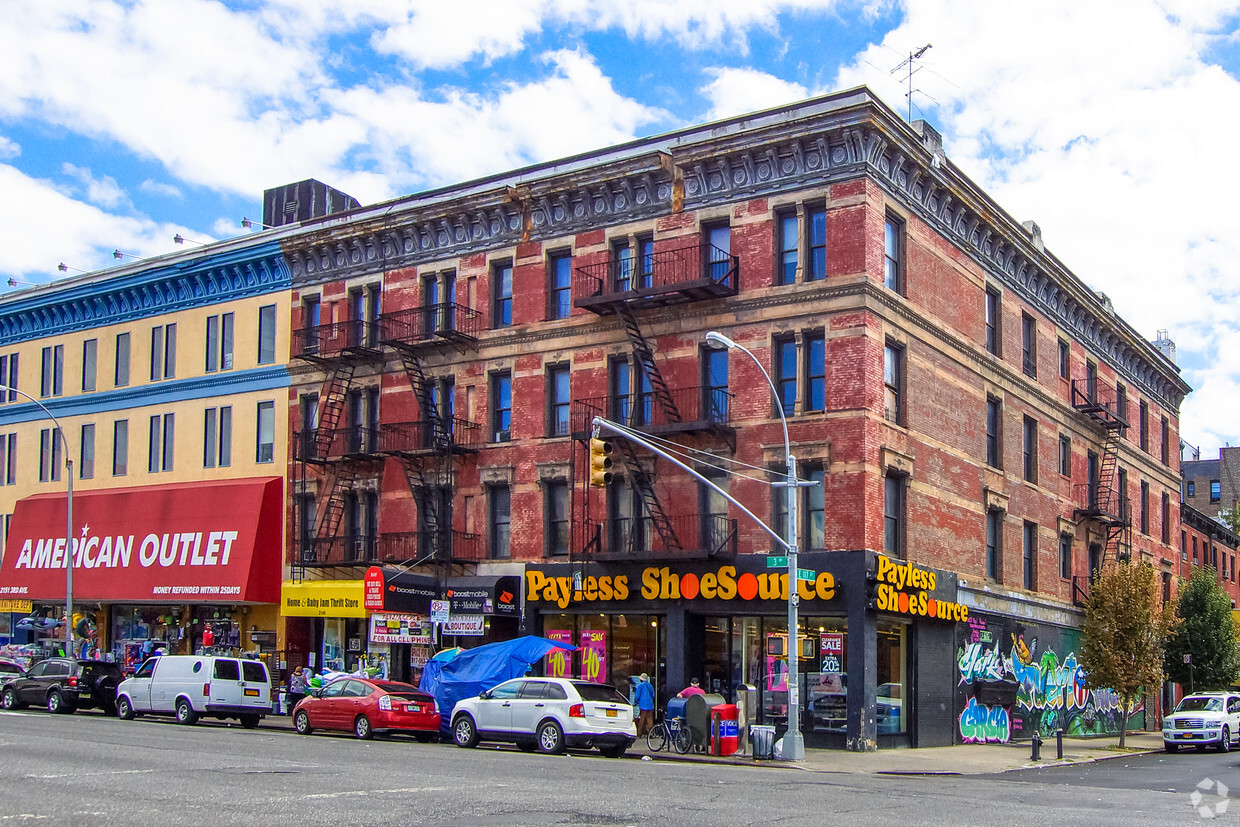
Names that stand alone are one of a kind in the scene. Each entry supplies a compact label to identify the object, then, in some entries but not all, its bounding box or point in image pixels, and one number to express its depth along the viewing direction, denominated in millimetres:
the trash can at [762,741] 28031
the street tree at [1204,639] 52375
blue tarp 30969
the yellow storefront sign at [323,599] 39156
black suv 35625
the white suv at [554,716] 26891
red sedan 29688
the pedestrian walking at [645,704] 32562
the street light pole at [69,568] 41844
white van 32875
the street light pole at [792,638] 28062
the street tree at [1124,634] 40094
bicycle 29422
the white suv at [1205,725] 38000
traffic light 24484
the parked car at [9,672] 38094
